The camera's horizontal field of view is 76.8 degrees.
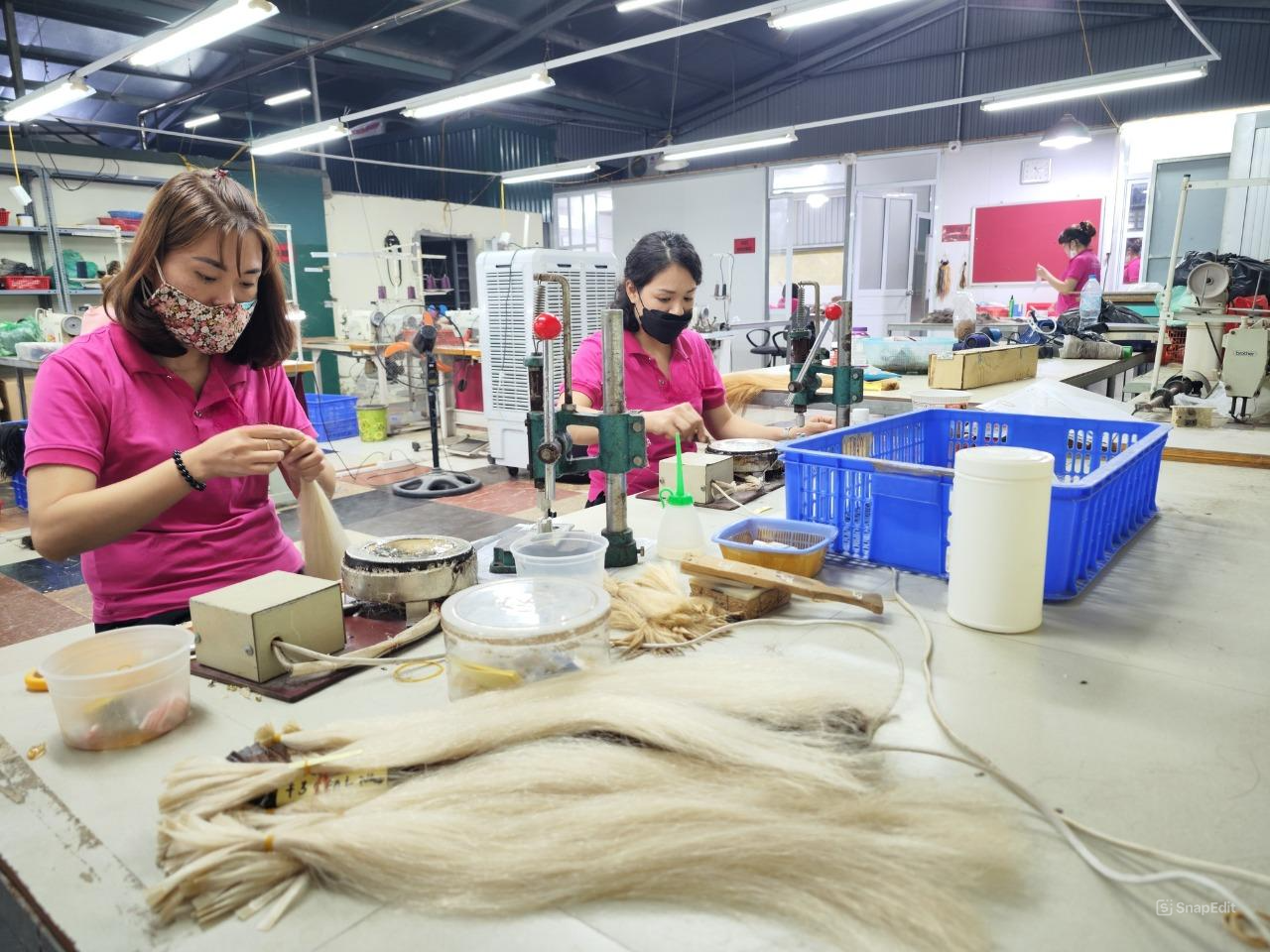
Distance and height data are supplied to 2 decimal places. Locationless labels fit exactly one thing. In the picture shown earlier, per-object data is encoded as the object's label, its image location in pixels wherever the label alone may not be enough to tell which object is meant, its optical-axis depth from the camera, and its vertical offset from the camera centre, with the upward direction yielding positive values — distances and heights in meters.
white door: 11.01 +0.54
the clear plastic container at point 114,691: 0.98 -0.47
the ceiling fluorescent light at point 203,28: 4.82 +1.79
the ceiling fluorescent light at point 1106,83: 6.43 +1.74
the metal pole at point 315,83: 9.52 +2.64
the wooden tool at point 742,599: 1.37 -0.51
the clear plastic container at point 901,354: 4.56 -0.31
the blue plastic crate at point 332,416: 7.69 -1.07
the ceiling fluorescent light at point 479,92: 6.53 +1.78
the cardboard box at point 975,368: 3.78 -0.33
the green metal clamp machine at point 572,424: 1.45 -0.24
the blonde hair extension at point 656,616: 1.27 -0.51
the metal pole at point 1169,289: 3.92 +0.03
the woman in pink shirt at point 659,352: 2.54 -0.17
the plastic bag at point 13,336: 6.73 -0.23
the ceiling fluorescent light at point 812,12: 5.14 +1.88
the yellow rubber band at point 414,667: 1.18 -0.54
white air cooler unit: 5.64 -0.07
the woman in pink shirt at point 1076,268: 6.77 +0.24
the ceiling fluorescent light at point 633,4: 6.19 +2.27
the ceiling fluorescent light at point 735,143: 8.46 +1.70
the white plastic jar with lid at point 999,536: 1.22 -0.37
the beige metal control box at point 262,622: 1.14 -0.45
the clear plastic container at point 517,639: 0.99 -0.41
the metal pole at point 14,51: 7.95 +2.57
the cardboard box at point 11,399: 6.98 -0.76
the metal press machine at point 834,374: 2.39 -0.22
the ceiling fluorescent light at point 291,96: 8.55 +2.21
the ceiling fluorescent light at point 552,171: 9.93 +1.61
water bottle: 5.50 -0.07
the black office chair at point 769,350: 7.65 -0.50
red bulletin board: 9.93 +0.76
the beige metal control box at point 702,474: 2.11 -0.45
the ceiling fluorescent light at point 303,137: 7.85 +1.68
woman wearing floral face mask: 1.43 -0.23
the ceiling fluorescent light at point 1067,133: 7.85 +1.59
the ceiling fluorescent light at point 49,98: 6.44 +1.72
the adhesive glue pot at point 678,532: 1.67 -0.47
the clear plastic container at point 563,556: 1.38 -0.44
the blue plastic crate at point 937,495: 1.44 -0.40
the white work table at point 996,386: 3.46 -0.41
